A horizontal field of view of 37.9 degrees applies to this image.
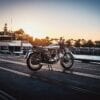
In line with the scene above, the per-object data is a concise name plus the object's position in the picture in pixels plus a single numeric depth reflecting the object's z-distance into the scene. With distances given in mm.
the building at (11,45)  22220
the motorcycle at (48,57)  6862
